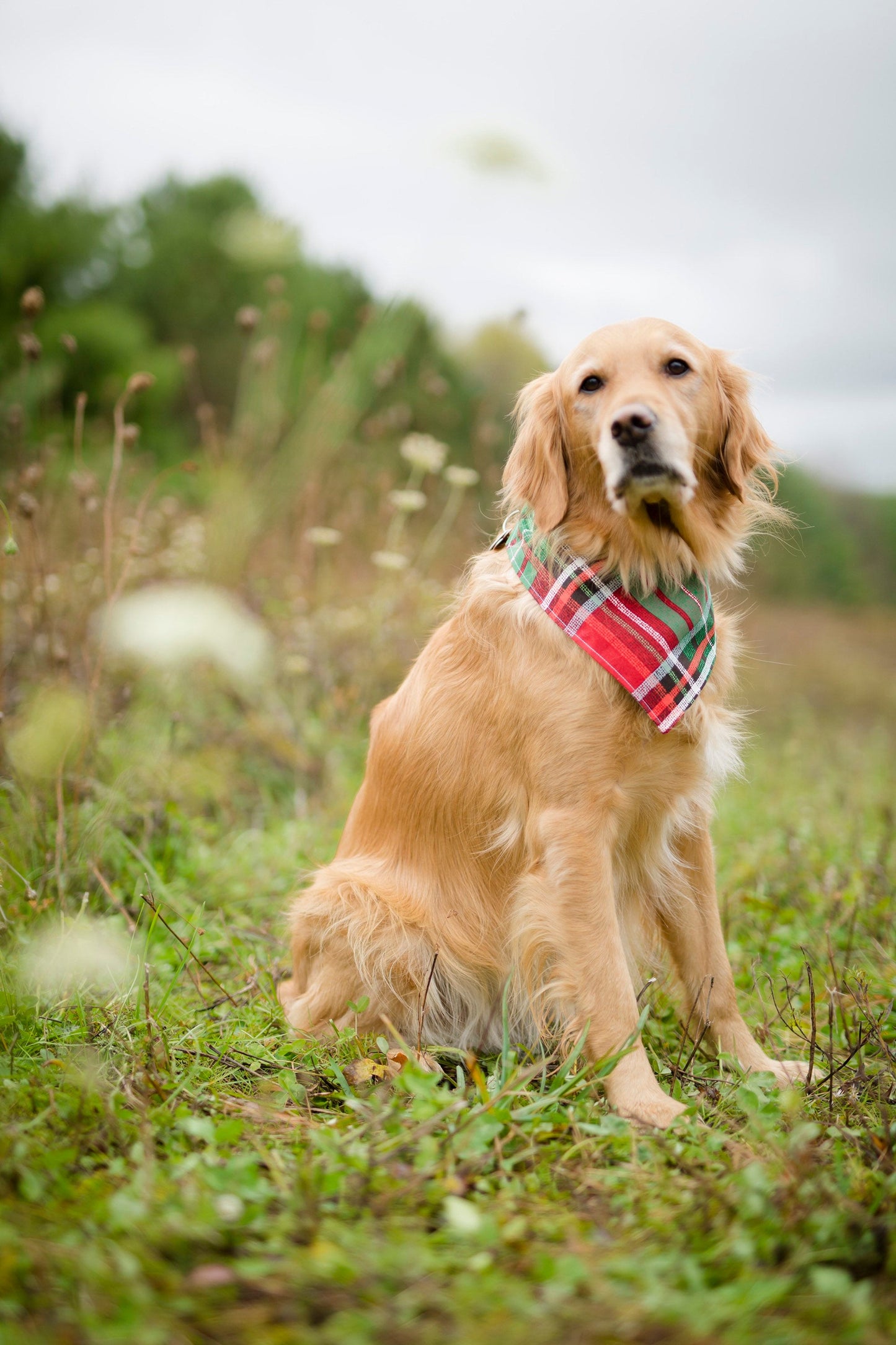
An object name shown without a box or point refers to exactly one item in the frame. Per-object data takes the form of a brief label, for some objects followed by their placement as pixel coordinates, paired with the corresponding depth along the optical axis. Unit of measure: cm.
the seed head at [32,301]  247
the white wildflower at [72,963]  225
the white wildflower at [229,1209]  133
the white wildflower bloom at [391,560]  374
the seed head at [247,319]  352
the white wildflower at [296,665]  384
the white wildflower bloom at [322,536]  380
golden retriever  200
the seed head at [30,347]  256
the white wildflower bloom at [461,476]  381
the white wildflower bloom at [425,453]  381
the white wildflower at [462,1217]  134
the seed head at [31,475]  280
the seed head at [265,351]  427
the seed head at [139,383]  248
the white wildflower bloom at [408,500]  371
